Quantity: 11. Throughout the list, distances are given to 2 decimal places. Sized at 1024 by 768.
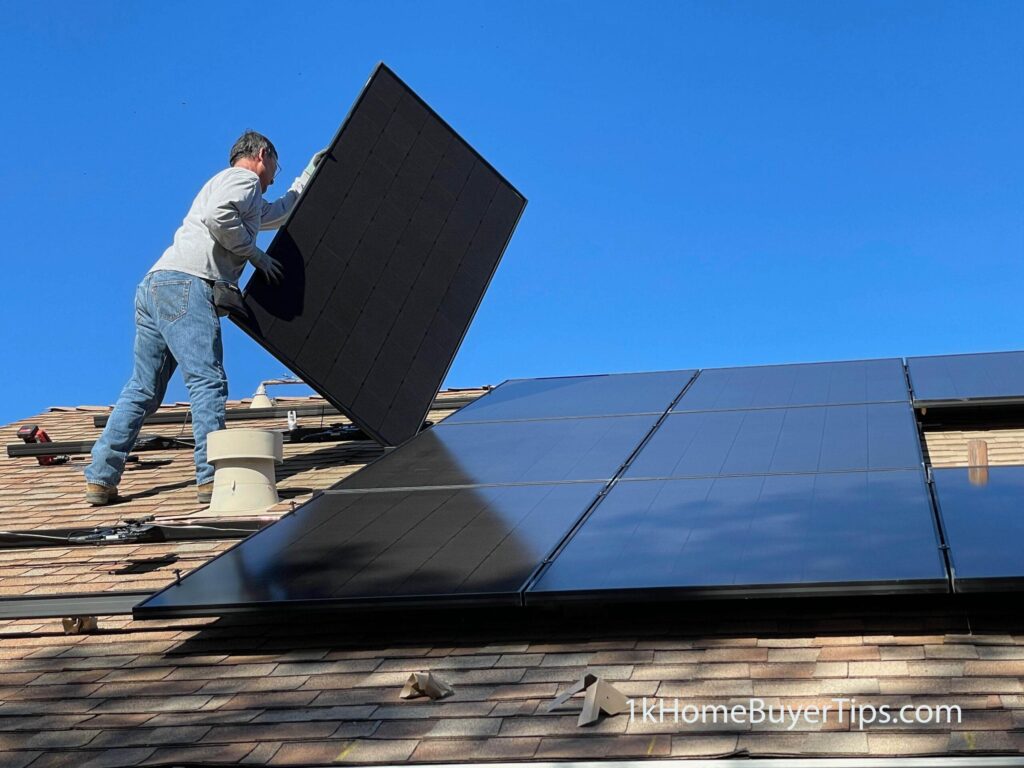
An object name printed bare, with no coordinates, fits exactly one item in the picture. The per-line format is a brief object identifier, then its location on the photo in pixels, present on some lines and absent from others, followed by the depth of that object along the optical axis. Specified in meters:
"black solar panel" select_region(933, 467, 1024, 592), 4.22
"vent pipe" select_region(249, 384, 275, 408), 12.40
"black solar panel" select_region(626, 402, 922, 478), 5.93
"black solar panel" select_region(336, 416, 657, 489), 6.50
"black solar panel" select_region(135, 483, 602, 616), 4.81
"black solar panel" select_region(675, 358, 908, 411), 7.61
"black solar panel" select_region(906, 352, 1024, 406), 7.56
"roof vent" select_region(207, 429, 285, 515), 7.21
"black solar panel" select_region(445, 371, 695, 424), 8.21
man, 7.75
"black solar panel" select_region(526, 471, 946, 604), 4.43
